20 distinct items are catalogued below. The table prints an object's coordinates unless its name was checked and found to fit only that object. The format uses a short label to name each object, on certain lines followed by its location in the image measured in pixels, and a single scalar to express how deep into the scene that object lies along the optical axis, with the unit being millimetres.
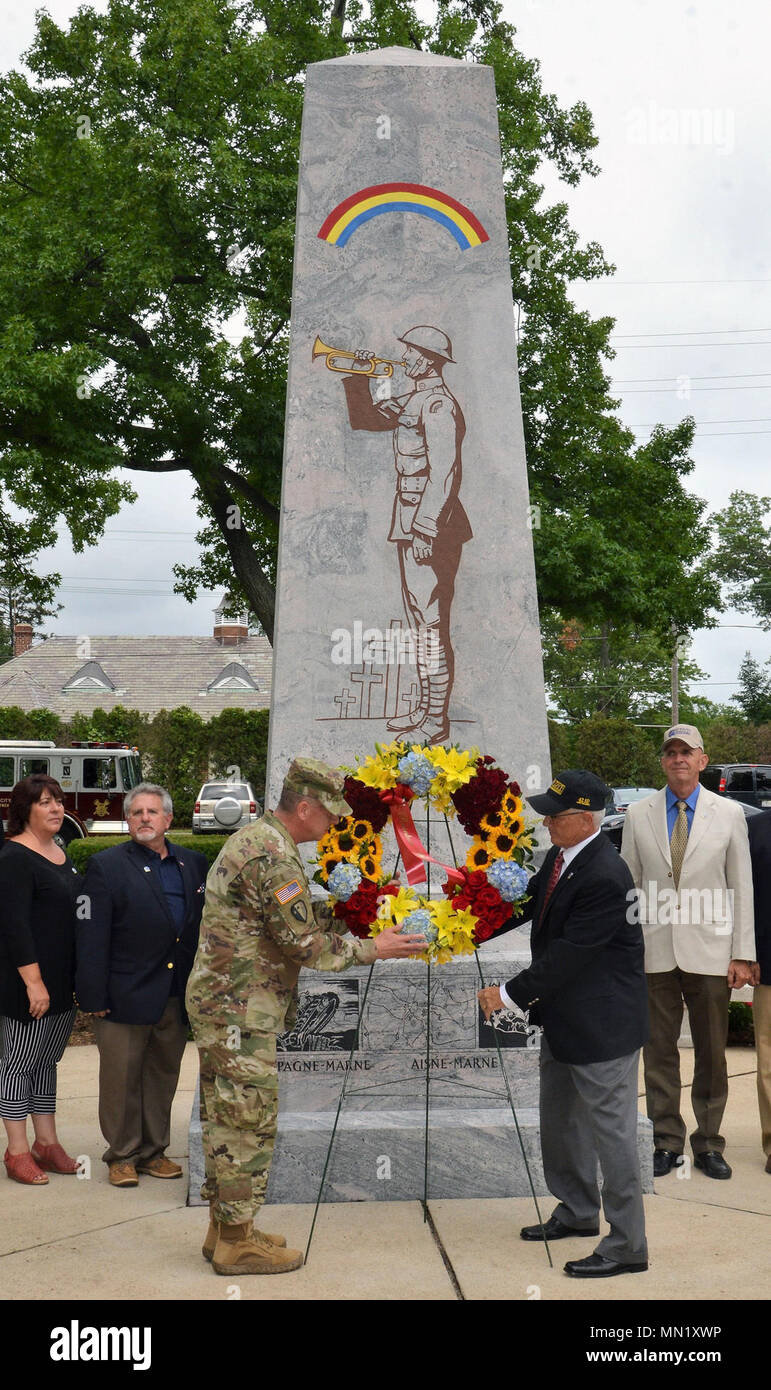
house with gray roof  42062
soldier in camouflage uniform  4160
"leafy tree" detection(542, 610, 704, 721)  55219
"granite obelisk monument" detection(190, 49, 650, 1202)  5855
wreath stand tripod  5221
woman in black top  5391
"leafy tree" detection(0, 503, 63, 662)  19203
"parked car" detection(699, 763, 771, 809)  26484
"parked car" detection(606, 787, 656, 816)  24500
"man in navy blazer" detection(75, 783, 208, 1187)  5379
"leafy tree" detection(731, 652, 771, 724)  47062
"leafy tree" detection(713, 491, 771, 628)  52062
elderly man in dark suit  4242
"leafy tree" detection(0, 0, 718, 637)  15781
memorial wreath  4480
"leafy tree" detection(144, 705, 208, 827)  33469
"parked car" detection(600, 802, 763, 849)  16497
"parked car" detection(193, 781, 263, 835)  25922
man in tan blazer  5516
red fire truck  23359
